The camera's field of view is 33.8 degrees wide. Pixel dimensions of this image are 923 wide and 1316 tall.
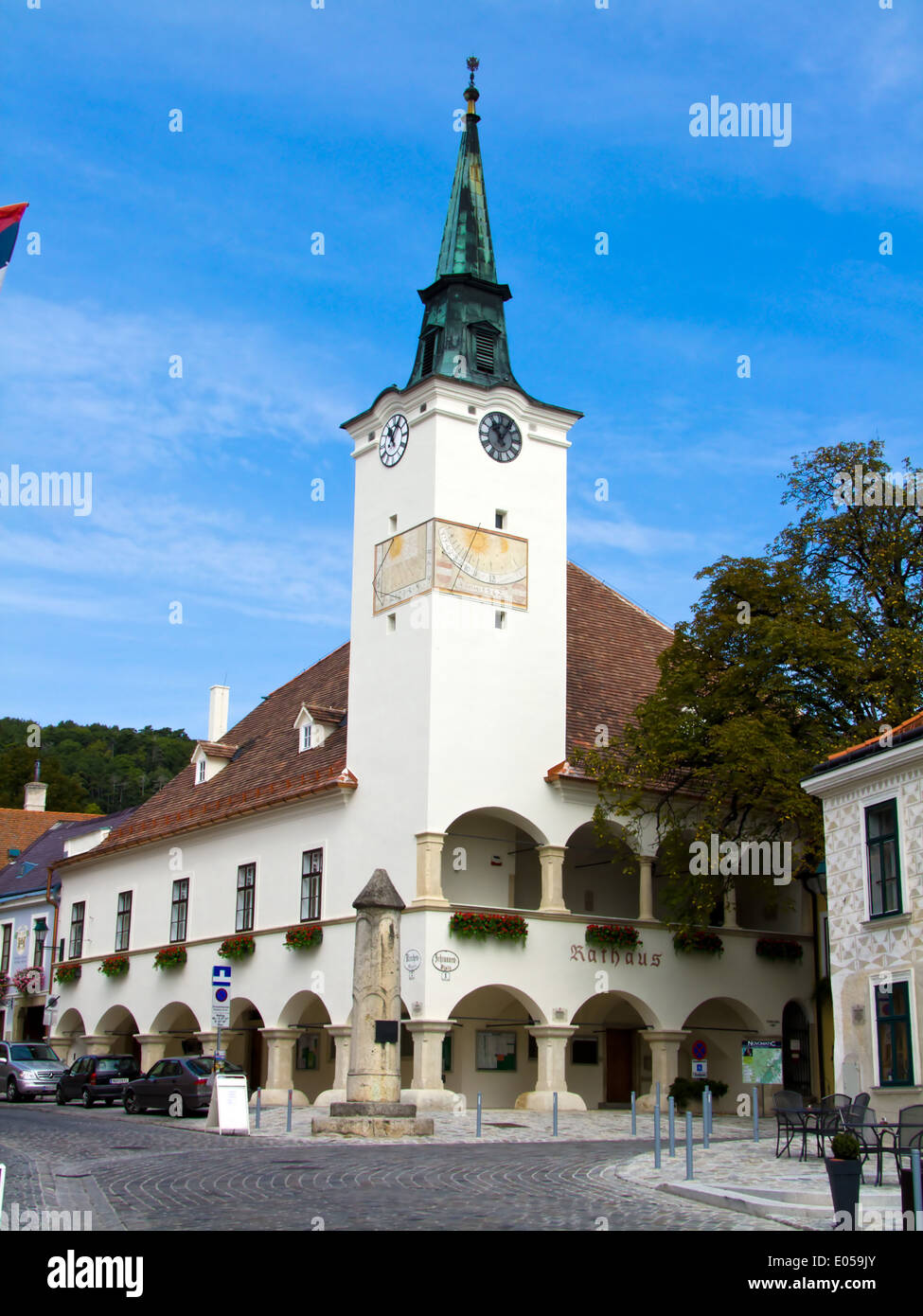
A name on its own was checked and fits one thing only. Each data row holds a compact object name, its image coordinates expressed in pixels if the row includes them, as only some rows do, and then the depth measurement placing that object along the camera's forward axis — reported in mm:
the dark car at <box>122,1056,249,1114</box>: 31062
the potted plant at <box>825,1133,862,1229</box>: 12484
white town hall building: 34812
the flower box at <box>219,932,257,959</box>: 39969
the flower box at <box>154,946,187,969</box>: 43594
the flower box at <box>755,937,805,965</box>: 38625
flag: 13266
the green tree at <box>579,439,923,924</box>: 31578
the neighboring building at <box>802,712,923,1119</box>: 22688
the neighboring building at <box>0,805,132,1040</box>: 55375
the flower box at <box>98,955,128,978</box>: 47094
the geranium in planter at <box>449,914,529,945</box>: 33500
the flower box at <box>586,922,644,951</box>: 35688
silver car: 39406
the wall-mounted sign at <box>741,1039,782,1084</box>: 26203
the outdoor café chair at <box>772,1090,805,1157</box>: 20453
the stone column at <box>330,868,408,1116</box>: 25500
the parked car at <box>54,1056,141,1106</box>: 35719
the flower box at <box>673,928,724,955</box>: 37000
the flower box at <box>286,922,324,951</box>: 36844
